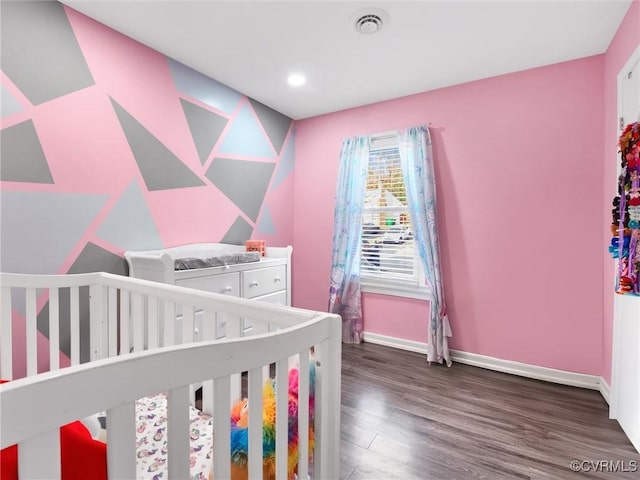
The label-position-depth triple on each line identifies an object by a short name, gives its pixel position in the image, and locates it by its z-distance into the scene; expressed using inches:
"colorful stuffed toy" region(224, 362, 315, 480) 31.5
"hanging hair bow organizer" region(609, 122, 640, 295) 55.7
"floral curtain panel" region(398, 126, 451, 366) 98.9
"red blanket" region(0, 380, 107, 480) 22.3
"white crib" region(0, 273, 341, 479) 16.3
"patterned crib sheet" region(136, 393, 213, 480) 36.7
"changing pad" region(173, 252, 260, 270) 72.3
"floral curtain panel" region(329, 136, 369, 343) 116.1
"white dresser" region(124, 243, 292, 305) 71.2
